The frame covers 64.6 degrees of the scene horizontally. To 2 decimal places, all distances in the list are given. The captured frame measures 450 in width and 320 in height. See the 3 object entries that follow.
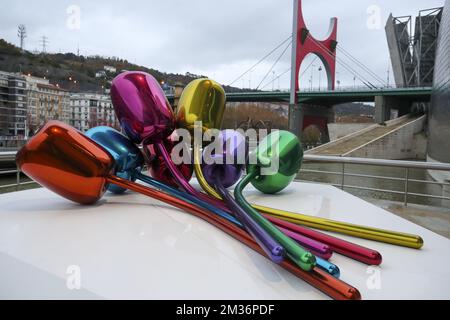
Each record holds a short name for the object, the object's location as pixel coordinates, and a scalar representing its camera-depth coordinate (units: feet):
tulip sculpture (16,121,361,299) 6.25
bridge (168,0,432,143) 106.93
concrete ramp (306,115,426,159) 89.81
